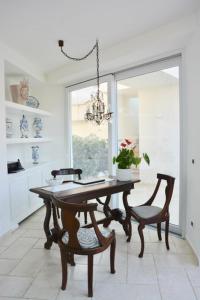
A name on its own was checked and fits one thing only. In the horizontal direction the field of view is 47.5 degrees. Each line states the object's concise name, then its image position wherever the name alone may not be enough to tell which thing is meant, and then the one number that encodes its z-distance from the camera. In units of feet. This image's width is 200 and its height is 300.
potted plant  9.97
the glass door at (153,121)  10.52
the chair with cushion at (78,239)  6.15
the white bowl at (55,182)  9.17
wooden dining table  8.16
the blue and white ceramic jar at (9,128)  12.36
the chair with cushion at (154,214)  8.70
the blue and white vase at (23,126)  13.76
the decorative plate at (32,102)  14.30
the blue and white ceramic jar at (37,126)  15.17
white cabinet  11.13
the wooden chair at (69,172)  11.91
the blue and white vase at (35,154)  14.61
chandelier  9.60
